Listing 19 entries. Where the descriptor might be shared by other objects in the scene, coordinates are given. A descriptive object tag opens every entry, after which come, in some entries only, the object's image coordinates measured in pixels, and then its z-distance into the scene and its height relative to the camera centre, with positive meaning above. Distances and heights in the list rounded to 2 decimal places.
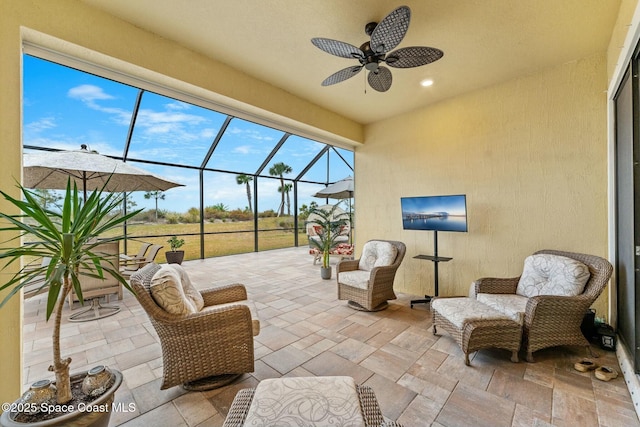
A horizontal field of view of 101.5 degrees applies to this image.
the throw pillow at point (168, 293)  1.82 -0.56
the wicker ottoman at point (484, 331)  2.24 -1.05
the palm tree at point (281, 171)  8.75 +1.43
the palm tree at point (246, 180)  8.13 +1.04
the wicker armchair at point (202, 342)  1.84 -0.96
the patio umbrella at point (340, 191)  7.12 +0.60
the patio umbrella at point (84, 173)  3.04 +0.58
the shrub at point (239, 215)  8.21 -0.06
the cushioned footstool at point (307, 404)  1.04 -0.83
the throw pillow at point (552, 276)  2.41 -0.66
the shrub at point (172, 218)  7.09 -0.11
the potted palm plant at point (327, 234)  5.29 -0.45
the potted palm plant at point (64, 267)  1.24 -0.26
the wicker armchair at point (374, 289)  3.39 -1.04
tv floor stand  3.49 -0.64
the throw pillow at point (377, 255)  3.72 -0.64
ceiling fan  1.82 +1.31
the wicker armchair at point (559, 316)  2.26 -0.94
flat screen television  3.37 -0.03
